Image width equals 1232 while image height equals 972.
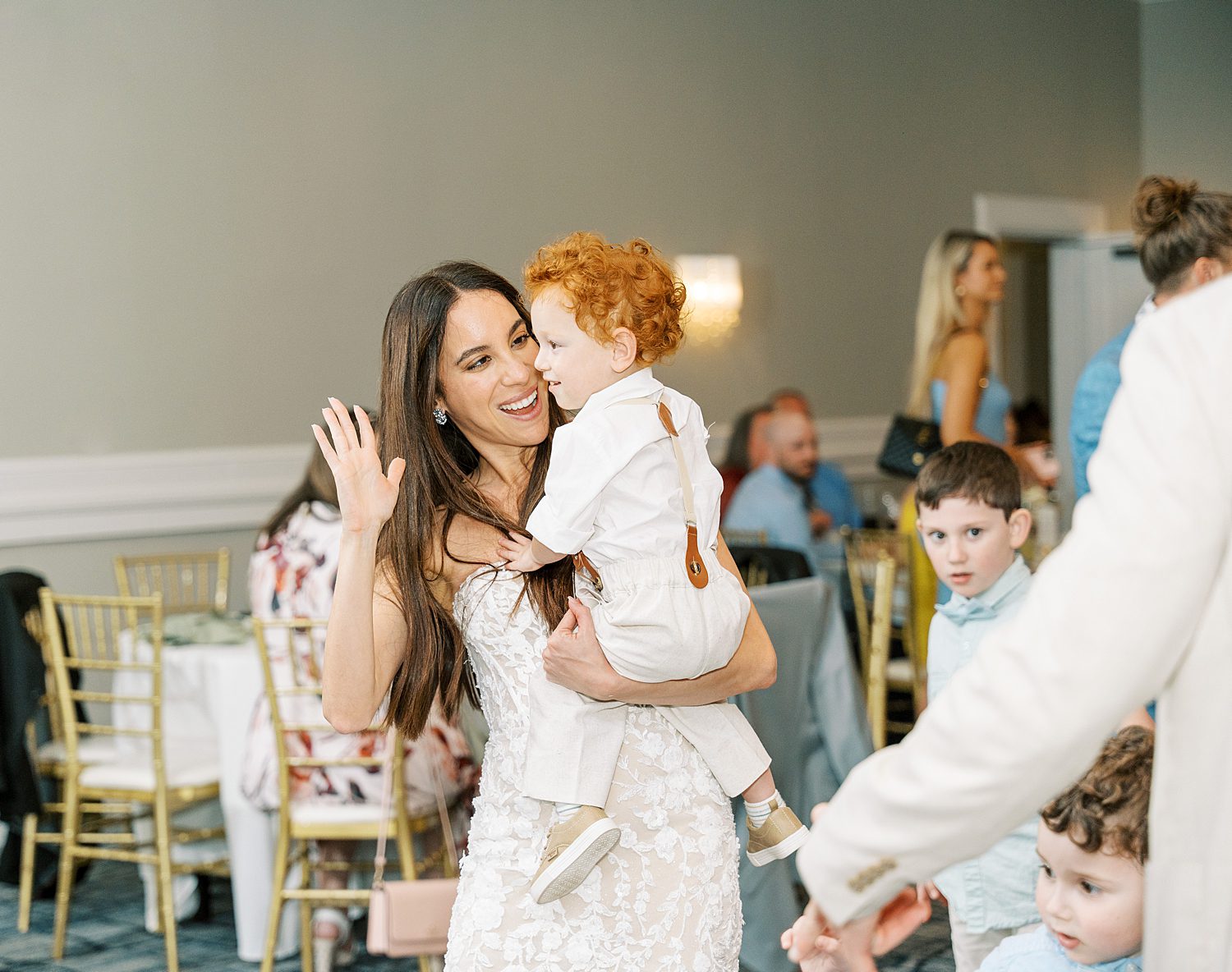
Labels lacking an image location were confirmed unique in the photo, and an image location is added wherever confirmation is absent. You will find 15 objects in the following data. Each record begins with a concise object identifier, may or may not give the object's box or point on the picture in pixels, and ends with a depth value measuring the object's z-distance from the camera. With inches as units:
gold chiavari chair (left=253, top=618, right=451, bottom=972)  145.9
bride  67.9
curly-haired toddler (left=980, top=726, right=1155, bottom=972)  54.1
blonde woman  209.3
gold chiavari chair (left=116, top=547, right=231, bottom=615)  213.9
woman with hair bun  100.3
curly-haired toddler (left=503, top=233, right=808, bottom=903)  67.2
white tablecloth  160.1
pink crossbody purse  110.8
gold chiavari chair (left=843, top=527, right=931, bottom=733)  204.4
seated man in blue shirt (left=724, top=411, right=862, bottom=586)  233.3
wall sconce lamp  284.5
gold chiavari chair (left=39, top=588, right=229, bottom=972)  157.4
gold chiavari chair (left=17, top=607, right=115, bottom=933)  171.9
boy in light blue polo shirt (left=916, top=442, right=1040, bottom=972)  87.6
